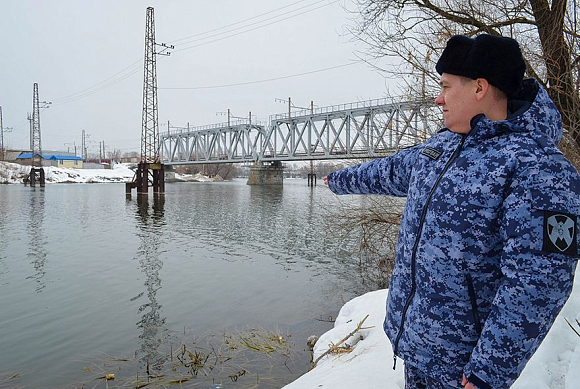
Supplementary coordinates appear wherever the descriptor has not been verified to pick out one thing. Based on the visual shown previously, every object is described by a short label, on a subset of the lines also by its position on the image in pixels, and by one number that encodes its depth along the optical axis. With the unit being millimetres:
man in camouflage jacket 1337
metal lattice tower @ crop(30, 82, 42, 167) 54156
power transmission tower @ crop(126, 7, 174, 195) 36281
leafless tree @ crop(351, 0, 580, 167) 5430
